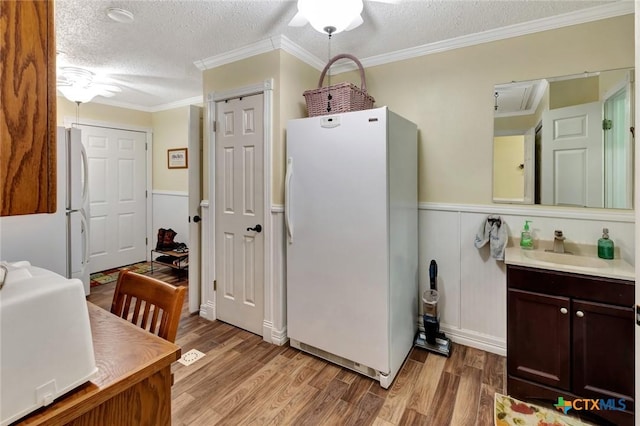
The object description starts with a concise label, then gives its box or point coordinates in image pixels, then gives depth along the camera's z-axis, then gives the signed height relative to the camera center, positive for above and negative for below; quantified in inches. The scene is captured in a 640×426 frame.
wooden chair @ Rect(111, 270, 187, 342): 47.8 -14.7
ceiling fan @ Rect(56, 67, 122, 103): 120.6 +49.5
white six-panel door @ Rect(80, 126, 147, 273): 168.4 +7.4
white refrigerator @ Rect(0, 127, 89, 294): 98.0 -6.6
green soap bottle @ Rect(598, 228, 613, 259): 74.9 -9.1
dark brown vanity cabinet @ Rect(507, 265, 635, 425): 62.6 -27.3
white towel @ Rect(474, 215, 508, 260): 88.2 -7.7
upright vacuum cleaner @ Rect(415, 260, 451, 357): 94.1 -33.7
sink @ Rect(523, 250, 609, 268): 72.9 -12.3
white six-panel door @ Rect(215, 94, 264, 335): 101.7 -0.8
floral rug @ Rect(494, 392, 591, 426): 67.1 -44.9
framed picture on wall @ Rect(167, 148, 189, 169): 174.4 +28.1
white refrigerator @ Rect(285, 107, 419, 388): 77.1 -7.7
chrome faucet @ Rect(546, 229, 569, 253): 81.5 -8.7
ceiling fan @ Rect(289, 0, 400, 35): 59.6 +37.4
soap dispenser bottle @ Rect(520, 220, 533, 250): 85.0 -8.2
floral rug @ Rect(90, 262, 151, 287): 157.5 -34.5
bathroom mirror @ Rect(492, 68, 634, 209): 76.6 +17.5
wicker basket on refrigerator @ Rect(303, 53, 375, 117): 85.0 +30.6
